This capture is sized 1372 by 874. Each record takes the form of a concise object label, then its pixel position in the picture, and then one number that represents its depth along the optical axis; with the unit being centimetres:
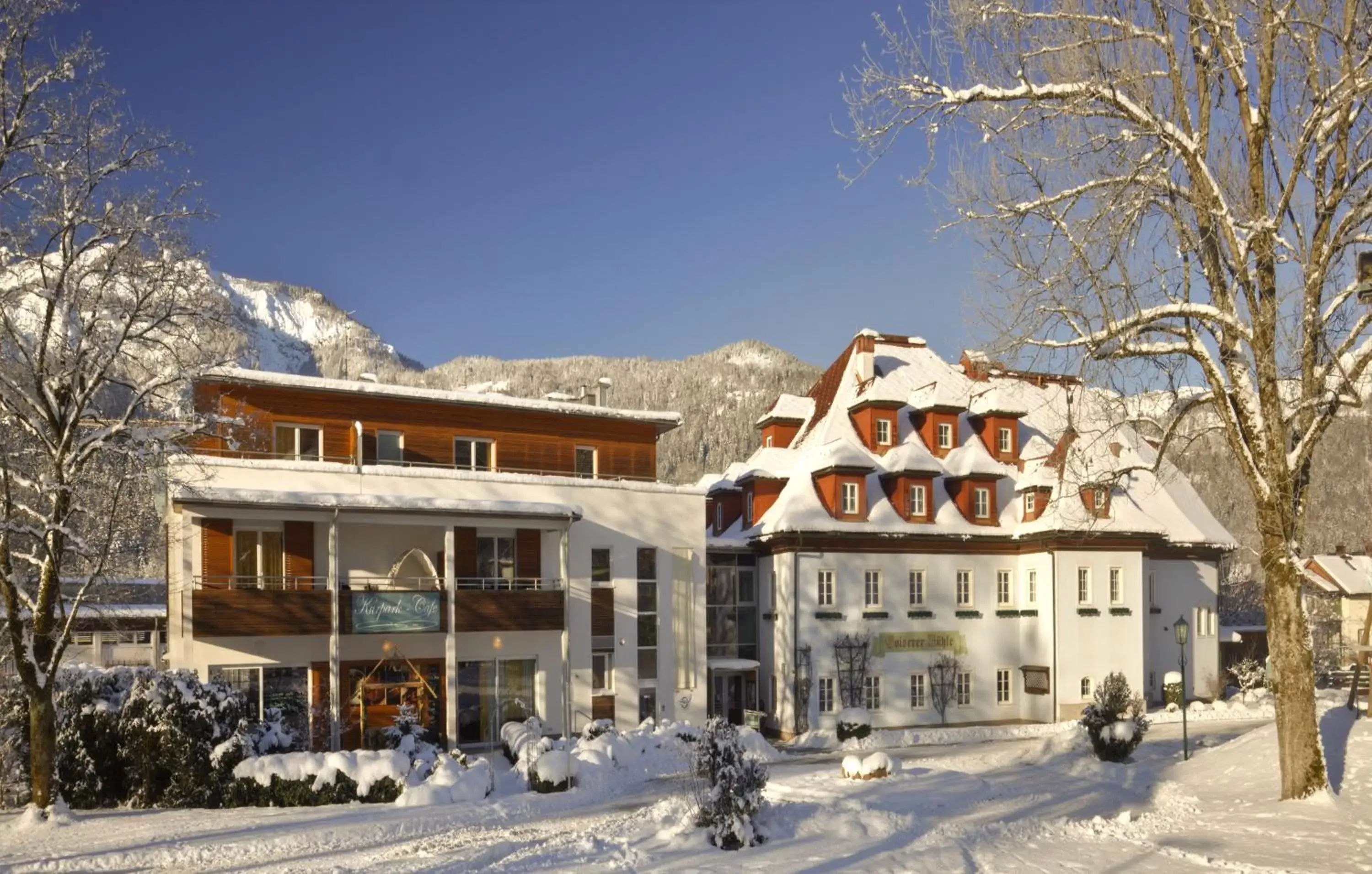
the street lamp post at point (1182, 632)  2489
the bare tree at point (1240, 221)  1312
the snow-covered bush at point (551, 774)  2016
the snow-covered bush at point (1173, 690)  3647
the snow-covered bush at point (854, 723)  2933
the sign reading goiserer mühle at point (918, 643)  3416
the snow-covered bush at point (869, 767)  1892
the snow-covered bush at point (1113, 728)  2308
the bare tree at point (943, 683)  3459
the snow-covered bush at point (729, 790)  1372
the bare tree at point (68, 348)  1550
